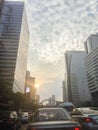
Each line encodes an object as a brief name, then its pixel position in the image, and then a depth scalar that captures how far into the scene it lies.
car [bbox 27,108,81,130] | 2.36
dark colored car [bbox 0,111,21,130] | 6.43
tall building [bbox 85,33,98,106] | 60.34
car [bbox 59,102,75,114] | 13.10
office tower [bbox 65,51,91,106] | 92.65
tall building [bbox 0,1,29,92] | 58.52
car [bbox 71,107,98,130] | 4.04
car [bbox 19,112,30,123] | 13.40
